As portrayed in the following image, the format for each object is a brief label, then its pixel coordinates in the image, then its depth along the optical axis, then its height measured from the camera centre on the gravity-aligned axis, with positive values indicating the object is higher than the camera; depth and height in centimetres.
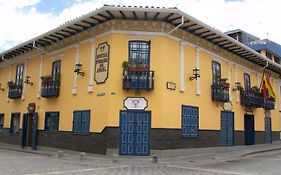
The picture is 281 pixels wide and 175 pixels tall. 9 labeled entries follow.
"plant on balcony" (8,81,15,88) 1654 +175
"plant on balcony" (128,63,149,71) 1100 +209
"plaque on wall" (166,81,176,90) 1149 +133
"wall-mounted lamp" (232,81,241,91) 1533 +180
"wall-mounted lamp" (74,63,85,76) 1241 +217
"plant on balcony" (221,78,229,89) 1398 +178
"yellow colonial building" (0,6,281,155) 1112 +144
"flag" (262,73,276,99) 1664 +184
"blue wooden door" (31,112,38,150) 1445 -128
